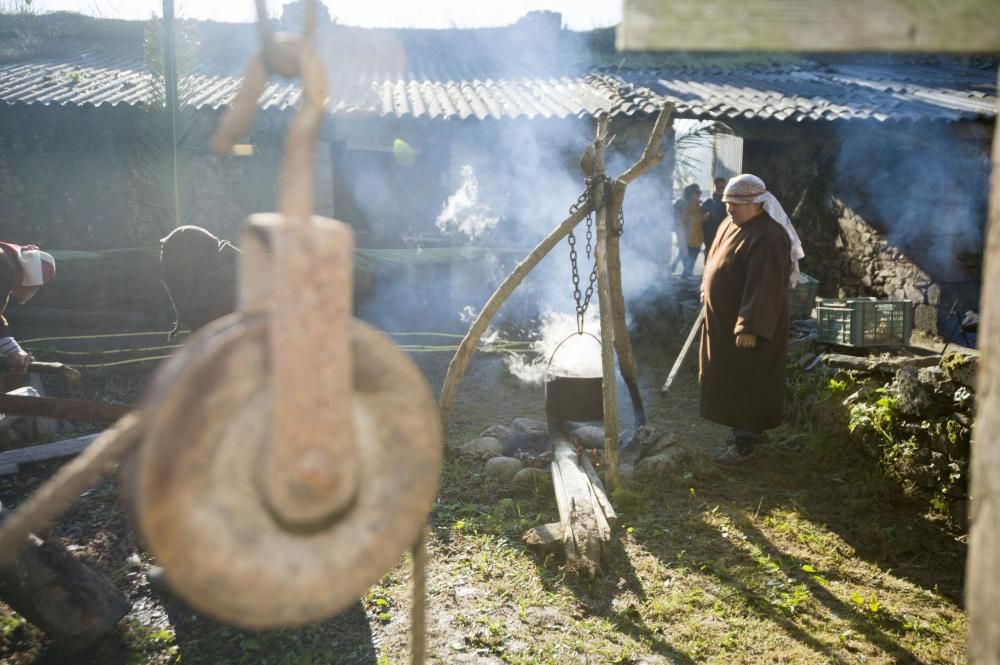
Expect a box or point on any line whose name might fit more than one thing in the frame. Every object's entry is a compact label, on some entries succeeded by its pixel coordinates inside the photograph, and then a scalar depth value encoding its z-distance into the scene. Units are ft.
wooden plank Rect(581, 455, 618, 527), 14.90
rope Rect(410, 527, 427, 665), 4.06
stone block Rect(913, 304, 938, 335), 29.67
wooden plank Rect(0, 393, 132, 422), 12.53
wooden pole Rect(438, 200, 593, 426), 16.85
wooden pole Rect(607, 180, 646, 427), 17.22
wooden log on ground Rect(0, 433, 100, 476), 17.53
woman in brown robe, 17.04
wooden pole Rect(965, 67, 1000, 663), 3.22
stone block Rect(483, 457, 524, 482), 17.95
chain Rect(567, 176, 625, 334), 17.07
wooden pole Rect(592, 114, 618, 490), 16.40
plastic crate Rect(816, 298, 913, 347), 23.07
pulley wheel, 2.65
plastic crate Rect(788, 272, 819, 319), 28.76
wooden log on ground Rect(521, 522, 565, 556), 14.24
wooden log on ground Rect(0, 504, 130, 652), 10.18
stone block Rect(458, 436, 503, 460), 19.21
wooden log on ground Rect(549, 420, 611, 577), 13.56
